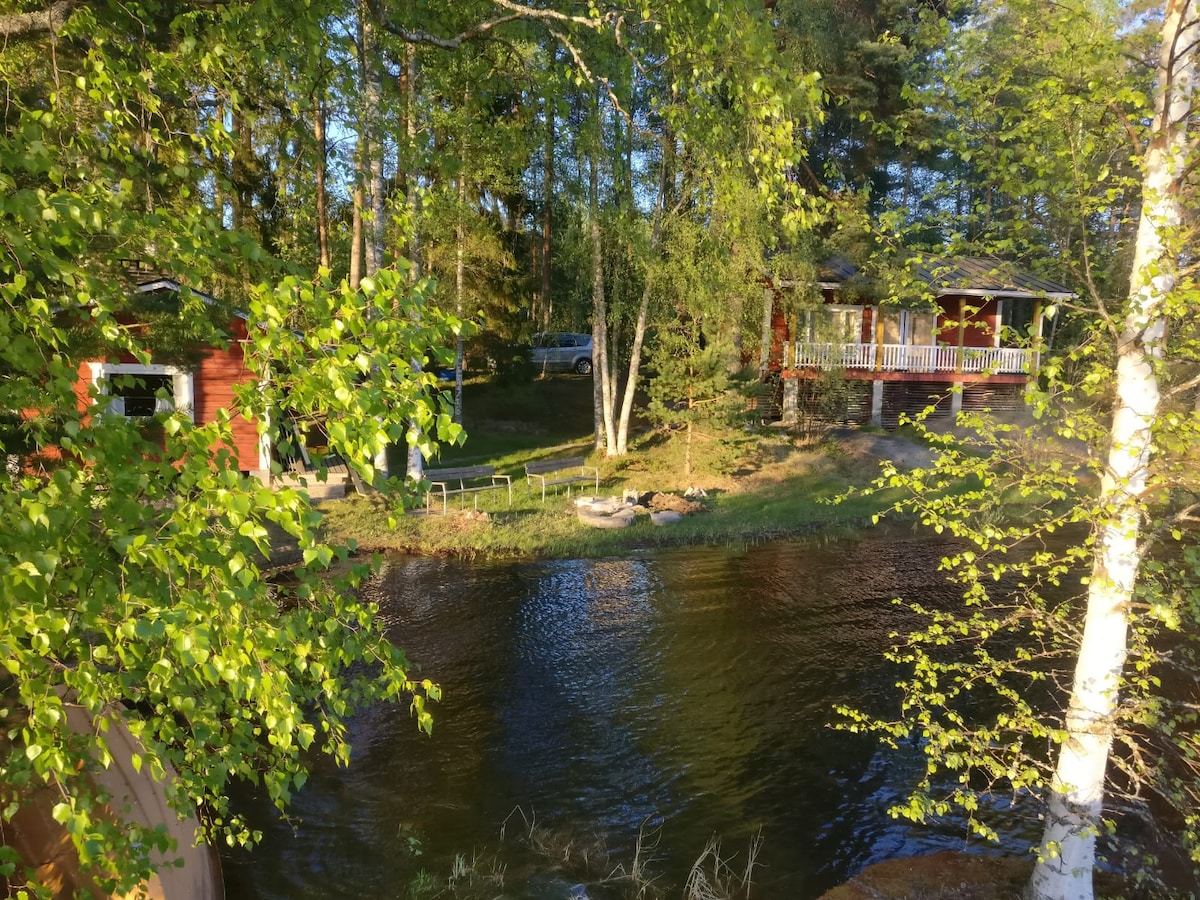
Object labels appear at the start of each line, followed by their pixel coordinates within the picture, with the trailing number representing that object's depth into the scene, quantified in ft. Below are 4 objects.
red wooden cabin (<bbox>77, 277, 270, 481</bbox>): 58.70
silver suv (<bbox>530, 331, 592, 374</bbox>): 120.98
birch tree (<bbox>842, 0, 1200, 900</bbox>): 15.44
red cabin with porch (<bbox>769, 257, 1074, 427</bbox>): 83.97
